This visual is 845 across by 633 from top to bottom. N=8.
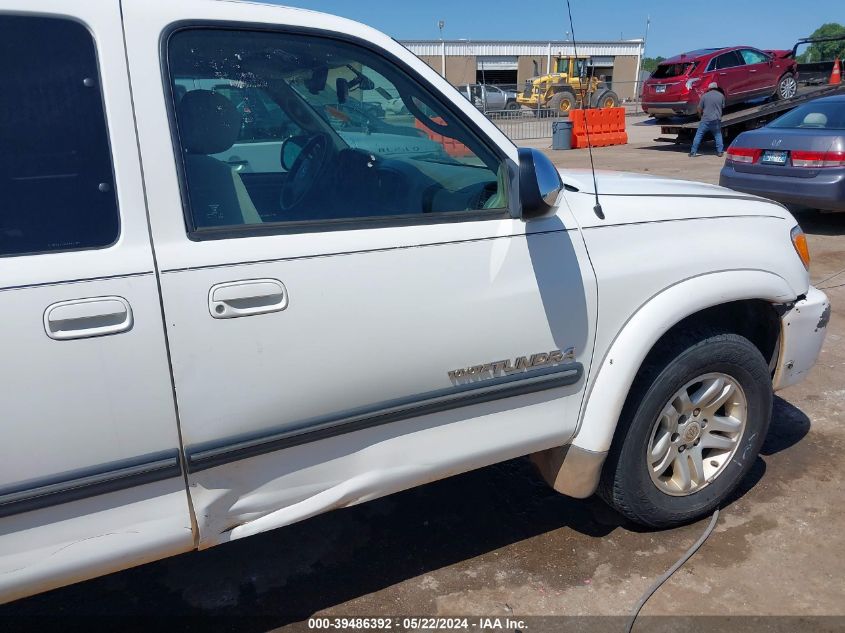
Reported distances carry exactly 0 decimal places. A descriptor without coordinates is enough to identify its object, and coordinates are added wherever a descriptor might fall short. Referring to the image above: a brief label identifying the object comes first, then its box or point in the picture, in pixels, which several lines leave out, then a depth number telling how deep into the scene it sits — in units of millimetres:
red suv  17578
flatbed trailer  15266
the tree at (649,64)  59484
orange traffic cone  18181
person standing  15500
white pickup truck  1817
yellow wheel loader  24250
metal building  34719
